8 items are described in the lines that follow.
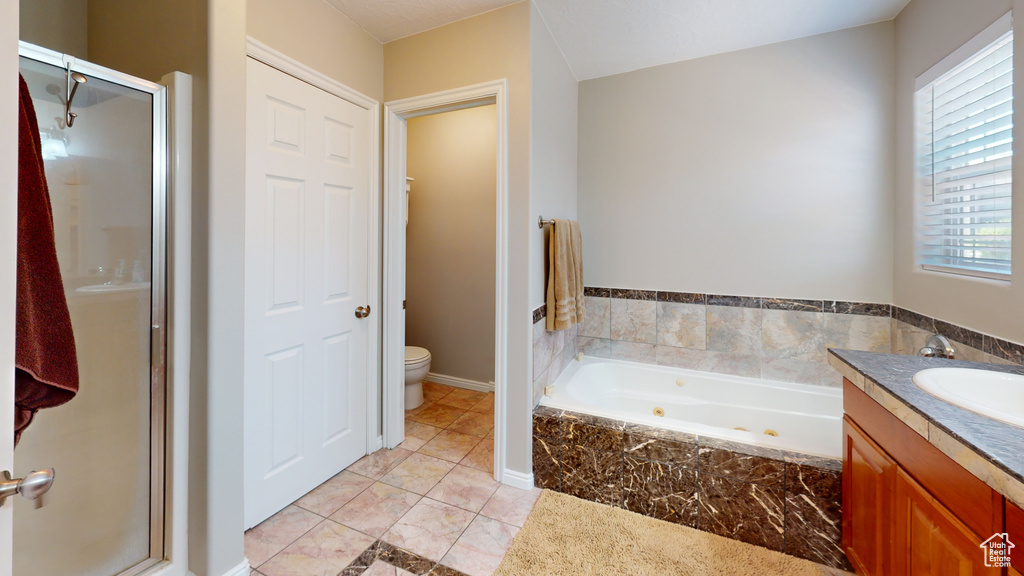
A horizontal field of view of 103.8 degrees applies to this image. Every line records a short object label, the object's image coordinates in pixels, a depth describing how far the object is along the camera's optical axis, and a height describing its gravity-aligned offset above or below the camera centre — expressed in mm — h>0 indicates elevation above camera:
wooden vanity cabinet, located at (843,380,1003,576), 829 -540
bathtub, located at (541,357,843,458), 2113 -672
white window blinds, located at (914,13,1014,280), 1446 +528
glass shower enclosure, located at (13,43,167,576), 1179 -162
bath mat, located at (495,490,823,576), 1515 -1065
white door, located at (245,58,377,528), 1689 -17
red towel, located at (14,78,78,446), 833 -46
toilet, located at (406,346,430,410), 2889 -640
